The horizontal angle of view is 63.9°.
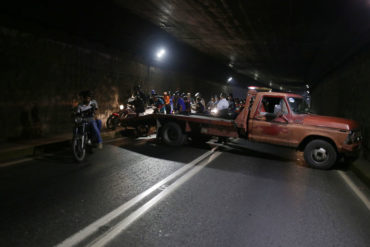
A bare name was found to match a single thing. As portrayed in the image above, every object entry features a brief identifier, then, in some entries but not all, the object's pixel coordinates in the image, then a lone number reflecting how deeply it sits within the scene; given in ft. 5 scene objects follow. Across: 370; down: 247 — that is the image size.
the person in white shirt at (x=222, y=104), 48.49
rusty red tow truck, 26.96
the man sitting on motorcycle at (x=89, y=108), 27.20
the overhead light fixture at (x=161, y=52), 63.57
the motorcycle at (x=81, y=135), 24.90
